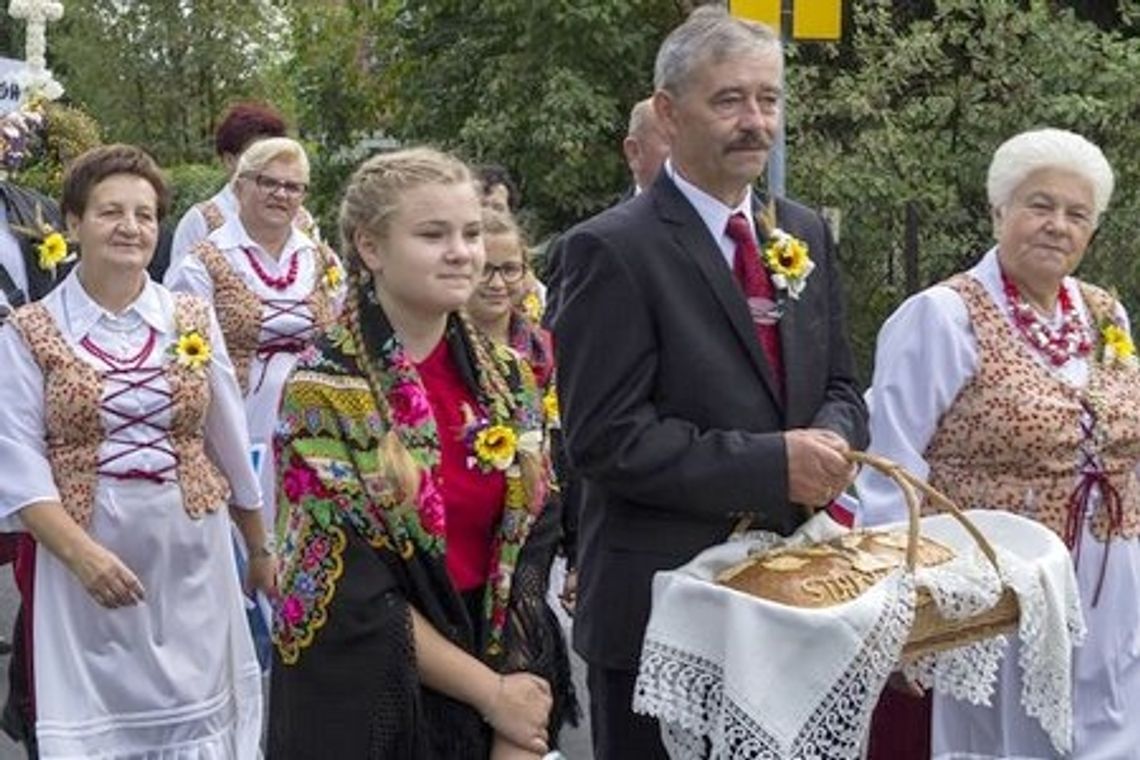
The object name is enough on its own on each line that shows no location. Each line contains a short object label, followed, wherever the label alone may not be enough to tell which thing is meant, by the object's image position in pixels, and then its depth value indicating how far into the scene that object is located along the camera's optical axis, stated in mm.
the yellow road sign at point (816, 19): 8617
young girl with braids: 3670
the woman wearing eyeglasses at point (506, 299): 6016
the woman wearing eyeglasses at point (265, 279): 7902
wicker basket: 3777
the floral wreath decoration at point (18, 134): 8211
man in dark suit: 3988
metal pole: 8336
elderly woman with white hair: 5359
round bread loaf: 3730
